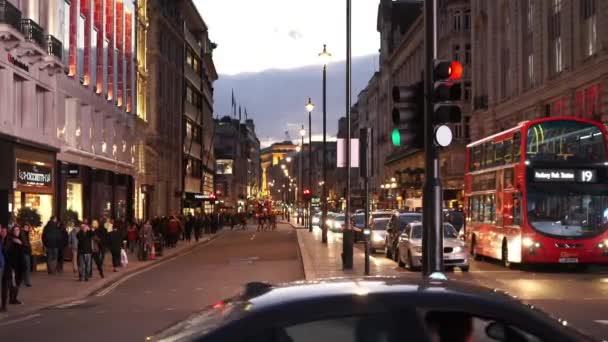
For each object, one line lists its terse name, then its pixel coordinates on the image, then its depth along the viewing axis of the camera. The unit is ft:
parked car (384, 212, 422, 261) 113.70
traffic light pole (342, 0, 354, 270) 89.76
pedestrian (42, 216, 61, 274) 92.48
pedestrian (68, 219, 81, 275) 95.38
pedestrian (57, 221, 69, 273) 94.47
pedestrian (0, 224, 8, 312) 60.39
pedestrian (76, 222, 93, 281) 84.17
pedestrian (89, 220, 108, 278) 88.43
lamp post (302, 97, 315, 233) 192.85
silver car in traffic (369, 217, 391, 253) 131.75
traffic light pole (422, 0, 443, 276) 43.86
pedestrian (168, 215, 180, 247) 153.48
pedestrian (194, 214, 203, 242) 187.87
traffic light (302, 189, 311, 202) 220.64
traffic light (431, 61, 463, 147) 43.65
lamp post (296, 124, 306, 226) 332.76
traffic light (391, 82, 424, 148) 44.73
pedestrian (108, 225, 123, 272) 100.81
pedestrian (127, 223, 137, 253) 136.87
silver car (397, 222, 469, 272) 90.58
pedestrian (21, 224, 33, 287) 78.28
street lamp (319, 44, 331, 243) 153.46
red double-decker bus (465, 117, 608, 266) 88.22
